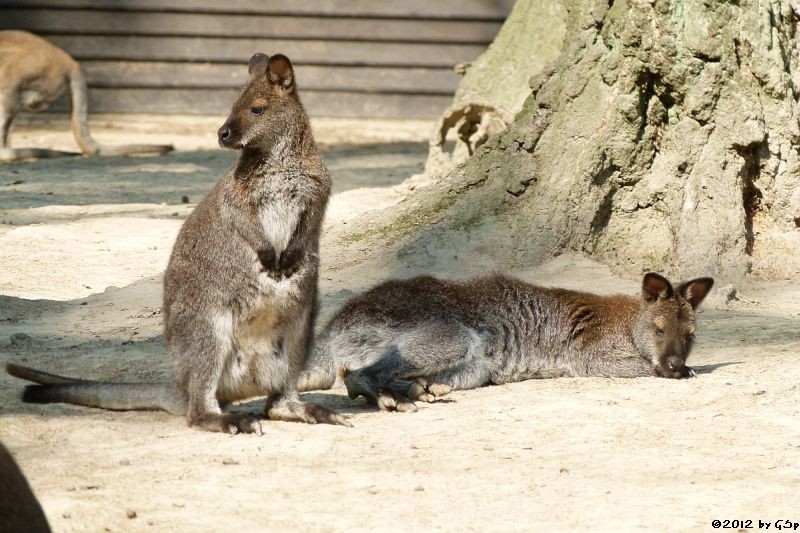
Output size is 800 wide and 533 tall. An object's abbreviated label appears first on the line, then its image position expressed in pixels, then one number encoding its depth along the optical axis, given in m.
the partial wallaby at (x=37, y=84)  27.06
